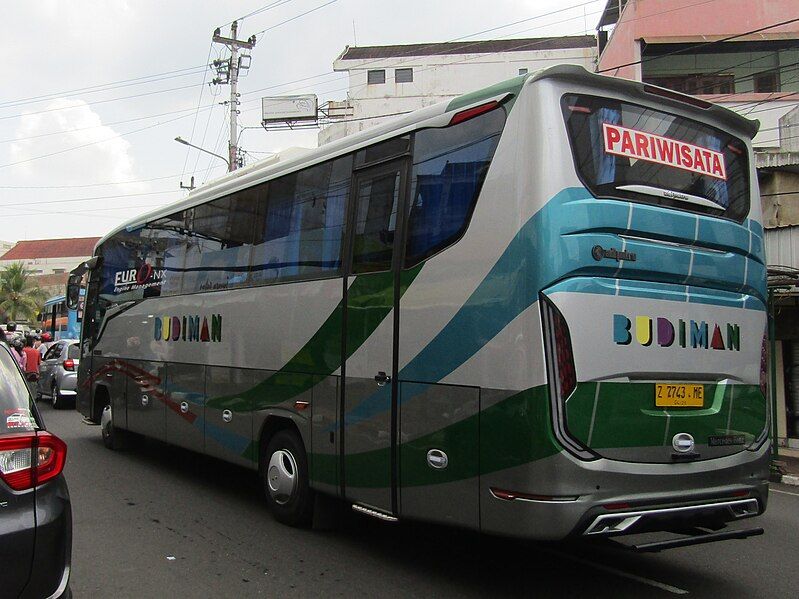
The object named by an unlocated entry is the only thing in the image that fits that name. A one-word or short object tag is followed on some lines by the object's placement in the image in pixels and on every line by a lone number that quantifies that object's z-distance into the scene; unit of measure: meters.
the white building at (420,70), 46.16
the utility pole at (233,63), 29.12
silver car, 17.14
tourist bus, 4.45
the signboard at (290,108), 47.41
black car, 3.31
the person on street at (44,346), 21.95
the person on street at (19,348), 16.13
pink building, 27.05
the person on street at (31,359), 16.88
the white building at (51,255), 84.12
